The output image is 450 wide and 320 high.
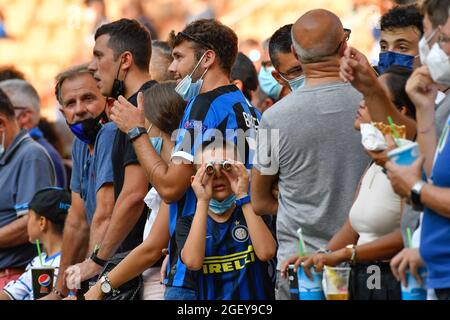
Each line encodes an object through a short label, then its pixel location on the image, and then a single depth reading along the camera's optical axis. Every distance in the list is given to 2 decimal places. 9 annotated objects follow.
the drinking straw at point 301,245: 10.48
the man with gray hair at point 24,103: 20.19
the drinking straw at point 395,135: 9.48
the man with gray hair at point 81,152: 14.74
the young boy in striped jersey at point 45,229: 16.12
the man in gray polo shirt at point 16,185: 17.19
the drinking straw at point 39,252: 15.12
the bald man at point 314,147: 10.95
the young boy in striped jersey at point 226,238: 11.64
